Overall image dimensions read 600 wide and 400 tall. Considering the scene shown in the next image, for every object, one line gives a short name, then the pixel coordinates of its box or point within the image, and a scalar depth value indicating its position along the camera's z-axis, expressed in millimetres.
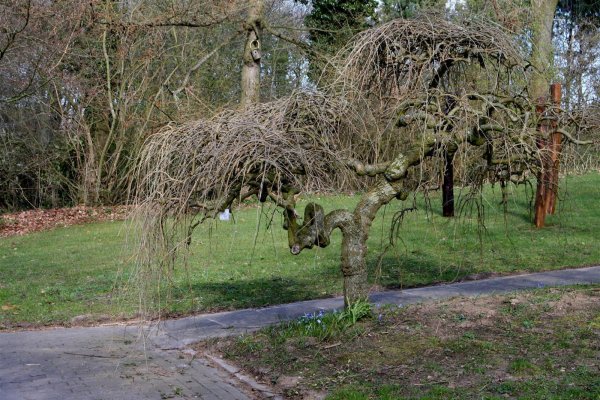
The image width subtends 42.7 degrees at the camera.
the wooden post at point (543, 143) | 7769
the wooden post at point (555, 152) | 8039
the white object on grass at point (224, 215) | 8311
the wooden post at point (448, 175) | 7895
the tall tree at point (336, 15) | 25812
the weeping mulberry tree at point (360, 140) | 7207
